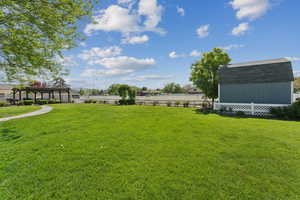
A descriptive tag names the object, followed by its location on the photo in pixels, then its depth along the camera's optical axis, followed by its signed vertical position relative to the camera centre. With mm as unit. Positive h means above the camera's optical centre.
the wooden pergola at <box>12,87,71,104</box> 21769 +1231
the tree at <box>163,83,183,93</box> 99875 +6313
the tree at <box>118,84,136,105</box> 21969 +458
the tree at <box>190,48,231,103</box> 13086 +2394
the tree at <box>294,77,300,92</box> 19430 +1801
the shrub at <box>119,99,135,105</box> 22119 -788
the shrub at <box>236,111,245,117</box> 10456 -1276
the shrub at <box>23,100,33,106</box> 22222 -777
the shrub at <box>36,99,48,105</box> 23342 -811
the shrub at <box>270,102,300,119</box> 8592 -932
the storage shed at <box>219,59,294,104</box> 9984 +1096
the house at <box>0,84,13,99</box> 32891 +1711
